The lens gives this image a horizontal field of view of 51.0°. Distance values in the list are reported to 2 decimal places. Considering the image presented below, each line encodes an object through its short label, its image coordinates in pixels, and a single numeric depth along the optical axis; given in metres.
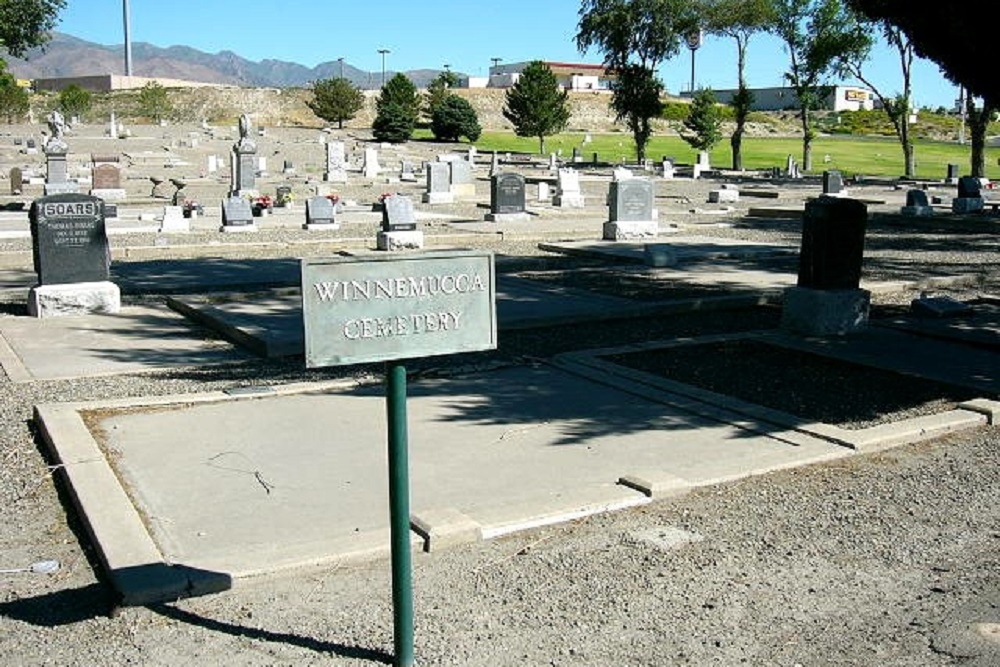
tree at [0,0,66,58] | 37.56
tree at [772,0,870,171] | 51.16
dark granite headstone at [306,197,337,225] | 22.28
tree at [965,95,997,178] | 41.38
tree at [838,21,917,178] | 48.25
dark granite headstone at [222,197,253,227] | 21.59
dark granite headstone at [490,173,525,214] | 23.77
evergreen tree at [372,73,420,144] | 64.44
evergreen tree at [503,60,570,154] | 62.25
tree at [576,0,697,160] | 56.75
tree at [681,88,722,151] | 56.62
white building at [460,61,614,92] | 144.38
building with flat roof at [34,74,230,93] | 127.94
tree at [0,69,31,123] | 71.49
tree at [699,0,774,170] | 54.62
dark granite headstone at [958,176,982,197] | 26.45
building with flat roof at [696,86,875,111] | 124.88
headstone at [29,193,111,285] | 11.59
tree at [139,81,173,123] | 86.12
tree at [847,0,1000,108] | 8.52
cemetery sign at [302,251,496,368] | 3.69
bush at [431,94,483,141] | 67.50
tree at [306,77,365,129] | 78.19
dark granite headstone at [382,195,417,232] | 18.95
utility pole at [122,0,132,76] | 117.88
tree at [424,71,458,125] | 78.16
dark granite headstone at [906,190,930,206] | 26.61
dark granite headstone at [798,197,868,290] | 10.37
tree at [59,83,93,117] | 82.38
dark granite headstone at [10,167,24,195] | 30.67
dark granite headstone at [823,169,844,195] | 29.92
